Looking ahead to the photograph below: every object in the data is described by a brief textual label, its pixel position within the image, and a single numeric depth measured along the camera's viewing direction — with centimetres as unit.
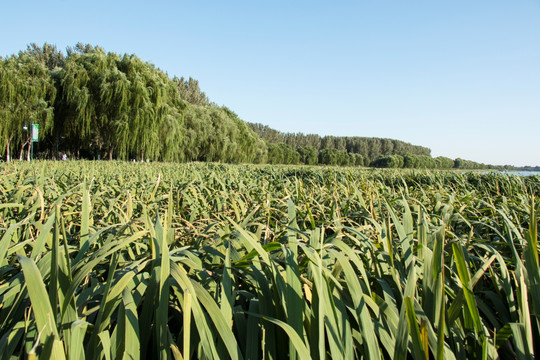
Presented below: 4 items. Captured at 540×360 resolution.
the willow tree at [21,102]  2120
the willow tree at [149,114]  2077
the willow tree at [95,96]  2034
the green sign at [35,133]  1606
